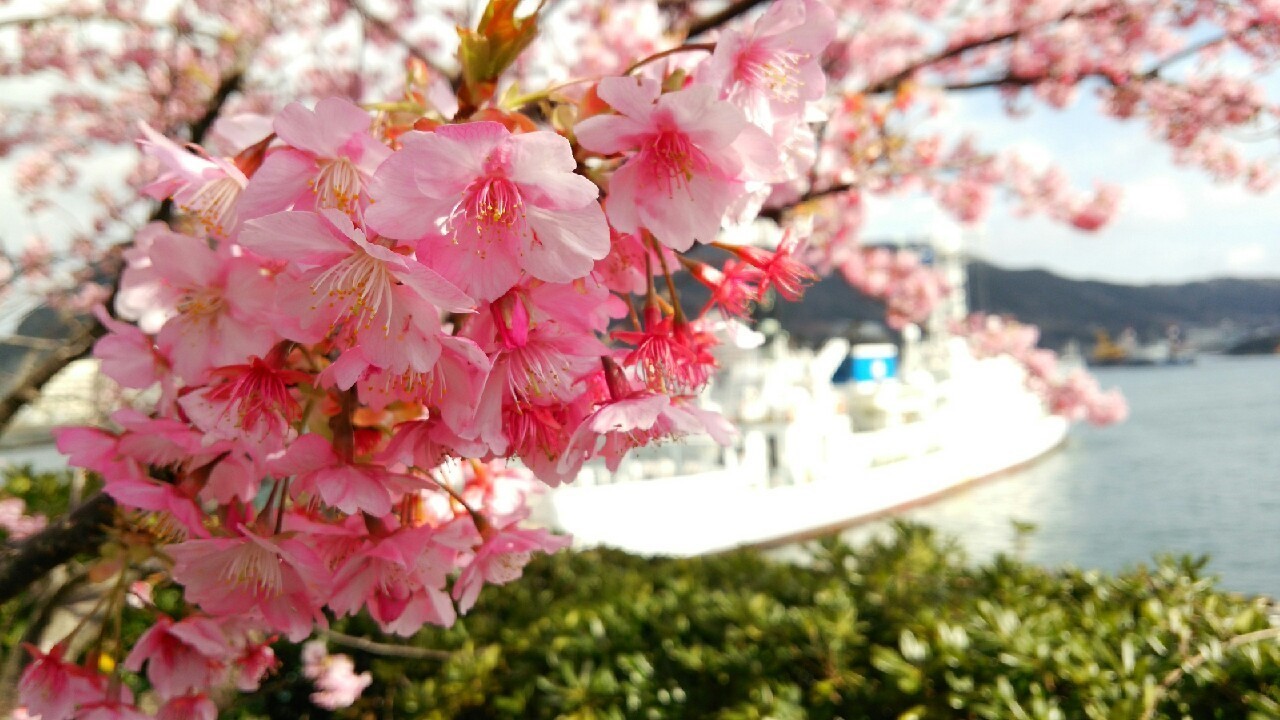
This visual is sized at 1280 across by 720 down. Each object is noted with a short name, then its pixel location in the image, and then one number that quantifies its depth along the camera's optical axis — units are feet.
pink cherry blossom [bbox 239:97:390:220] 0.43
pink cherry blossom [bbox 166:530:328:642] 0.48
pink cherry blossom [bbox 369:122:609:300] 0.38
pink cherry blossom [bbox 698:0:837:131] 0.47
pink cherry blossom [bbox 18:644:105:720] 0.59
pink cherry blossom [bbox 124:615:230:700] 0.57
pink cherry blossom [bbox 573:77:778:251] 0.42
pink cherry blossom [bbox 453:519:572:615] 0.55
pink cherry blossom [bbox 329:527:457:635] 0.49
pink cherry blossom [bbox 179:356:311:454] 0.46
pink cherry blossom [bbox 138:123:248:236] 0.48
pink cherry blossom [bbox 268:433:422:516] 0.46
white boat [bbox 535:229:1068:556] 20.22
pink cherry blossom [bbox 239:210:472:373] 0.37
